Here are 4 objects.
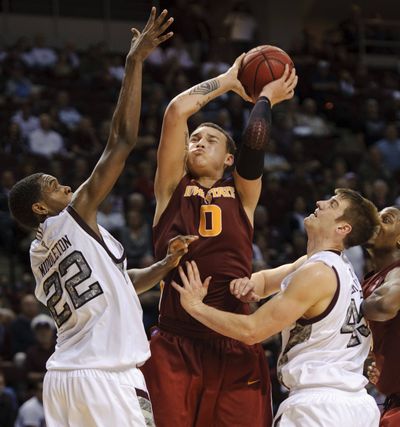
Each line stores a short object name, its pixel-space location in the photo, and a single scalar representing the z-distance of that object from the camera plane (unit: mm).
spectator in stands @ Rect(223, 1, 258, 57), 19609
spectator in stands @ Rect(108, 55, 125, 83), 16445
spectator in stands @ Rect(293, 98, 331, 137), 16766
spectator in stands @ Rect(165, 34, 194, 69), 17531
